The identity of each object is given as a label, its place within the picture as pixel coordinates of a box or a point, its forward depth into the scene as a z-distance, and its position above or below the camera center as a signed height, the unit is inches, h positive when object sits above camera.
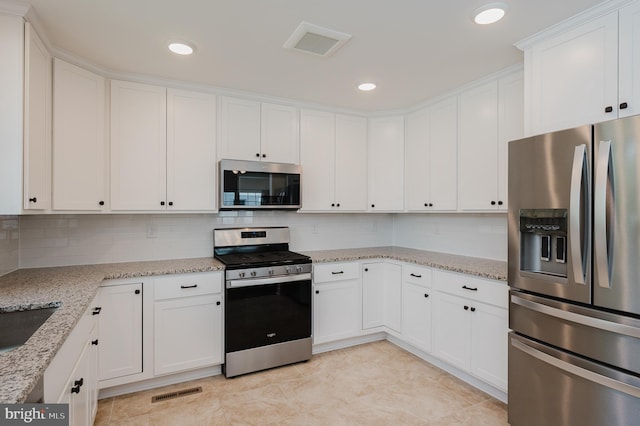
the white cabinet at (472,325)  93.9 -33.3
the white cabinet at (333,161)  137.7 +22.8
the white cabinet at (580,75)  68.7 +31.4
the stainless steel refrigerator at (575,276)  60.8 -12.5
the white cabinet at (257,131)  122.6 +31.6
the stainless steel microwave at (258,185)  118.2 +11.0
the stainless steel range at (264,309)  109.9 -31.8
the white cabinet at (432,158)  124.1 +22.5
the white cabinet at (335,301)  126.7 -33.1
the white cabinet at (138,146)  107.1 +22.5
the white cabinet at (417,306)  118.6 -33.1
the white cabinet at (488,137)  103.2 +25.3
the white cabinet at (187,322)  103.2 -33.6
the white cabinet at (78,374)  48.9 -27.3
